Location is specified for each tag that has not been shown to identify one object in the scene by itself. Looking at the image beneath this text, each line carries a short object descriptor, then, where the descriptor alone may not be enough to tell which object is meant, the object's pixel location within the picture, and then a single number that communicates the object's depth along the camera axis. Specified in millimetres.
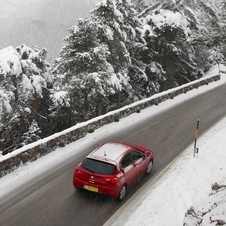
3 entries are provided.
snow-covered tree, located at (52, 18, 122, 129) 21625
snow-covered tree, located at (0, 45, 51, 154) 19566
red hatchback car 9961
